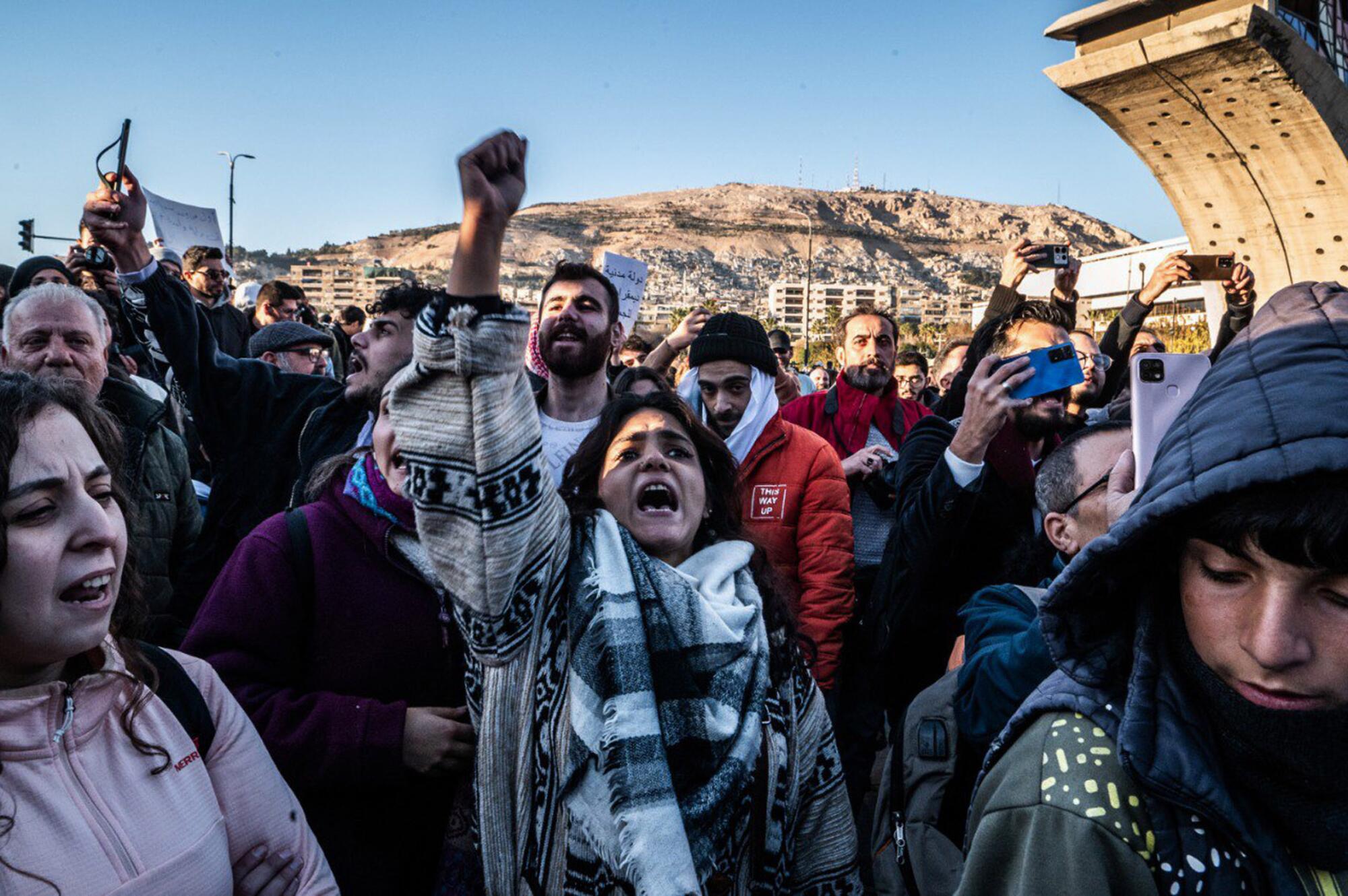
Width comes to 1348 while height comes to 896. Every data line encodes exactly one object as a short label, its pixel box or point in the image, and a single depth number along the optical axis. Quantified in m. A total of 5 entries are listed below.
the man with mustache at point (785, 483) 3.41
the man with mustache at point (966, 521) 2.52
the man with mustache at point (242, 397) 3.18
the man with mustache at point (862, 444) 3.67
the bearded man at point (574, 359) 3.59
